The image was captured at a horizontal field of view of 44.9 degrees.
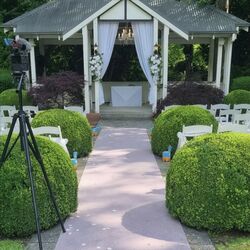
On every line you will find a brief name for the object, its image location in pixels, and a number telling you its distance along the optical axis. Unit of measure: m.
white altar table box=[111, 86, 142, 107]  12.50
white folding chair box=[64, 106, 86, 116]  8.86
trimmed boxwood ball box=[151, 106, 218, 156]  6.71
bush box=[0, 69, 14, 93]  13.97
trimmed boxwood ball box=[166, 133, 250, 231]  3.74
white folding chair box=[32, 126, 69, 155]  5.70
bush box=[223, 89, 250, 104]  10.61
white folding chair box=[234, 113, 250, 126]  7.19
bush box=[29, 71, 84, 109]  10.57
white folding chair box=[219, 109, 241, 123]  8.19
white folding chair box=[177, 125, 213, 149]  5.98
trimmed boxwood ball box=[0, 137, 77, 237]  3.72
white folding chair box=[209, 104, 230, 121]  8.85
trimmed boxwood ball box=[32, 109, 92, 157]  6.73
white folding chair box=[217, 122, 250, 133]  5.79
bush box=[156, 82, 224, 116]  10.58
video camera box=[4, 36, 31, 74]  3.55
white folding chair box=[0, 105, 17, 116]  8.69
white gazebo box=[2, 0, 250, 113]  11.04
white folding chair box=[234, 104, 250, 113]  8.89
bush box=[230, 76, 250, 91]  13.64
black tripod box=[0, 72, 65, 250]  3.39
